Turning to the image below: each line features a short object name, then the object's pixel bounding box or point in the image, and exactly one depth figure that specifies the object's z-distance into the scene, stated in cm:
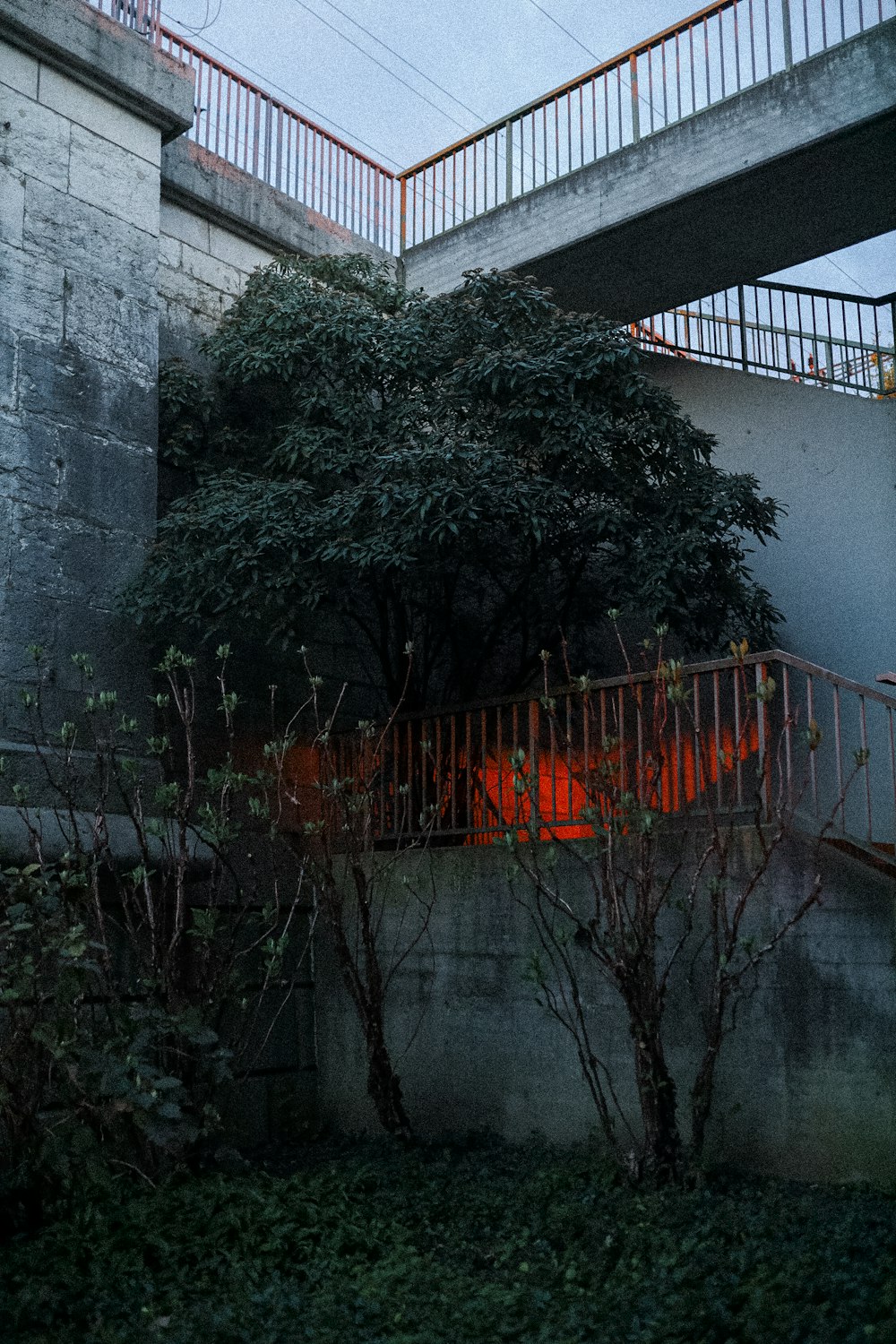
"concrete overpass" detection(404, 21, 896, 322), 872
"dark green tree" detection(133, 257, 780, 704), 748
